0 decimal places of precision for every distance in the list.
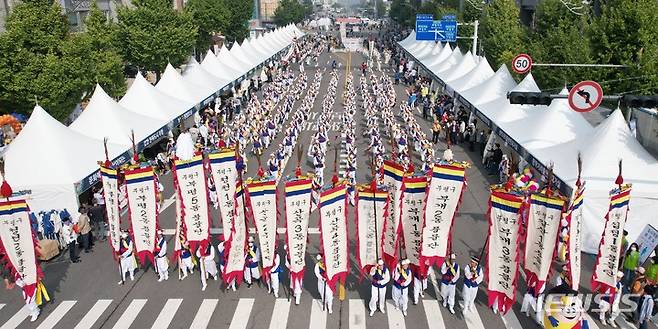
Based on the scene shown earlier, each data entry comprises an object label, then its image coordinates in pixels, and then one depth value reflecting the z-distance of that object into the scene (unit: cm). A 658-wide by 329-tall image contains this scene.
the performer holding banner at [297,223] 1202
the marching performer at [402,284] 1178
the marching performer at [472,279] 1180
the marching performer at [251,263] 1309
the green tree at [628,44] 2242
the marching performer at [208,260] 1336
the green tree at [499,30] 3981
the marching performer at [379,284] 1182
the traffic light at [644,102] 1305
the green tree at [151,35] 3778
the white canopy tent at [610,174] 1460
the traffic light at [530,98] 1452
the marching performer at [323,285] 1208
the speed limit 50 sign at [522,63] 2242
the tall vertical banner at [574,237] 1152
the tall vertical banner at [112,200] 1385
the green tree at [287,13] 13112
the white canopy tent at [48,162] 1591
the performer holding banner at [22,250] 1213
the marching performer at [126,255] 1356
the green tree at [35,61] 2362
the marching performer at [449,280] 1193
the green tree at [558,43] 2542
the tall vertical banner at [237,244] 1293
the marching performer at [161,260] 1366
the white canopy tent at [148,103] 2500
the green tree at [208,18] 5981
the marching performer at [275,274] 1275
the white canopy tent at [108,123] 2091
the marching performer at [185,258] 1377
